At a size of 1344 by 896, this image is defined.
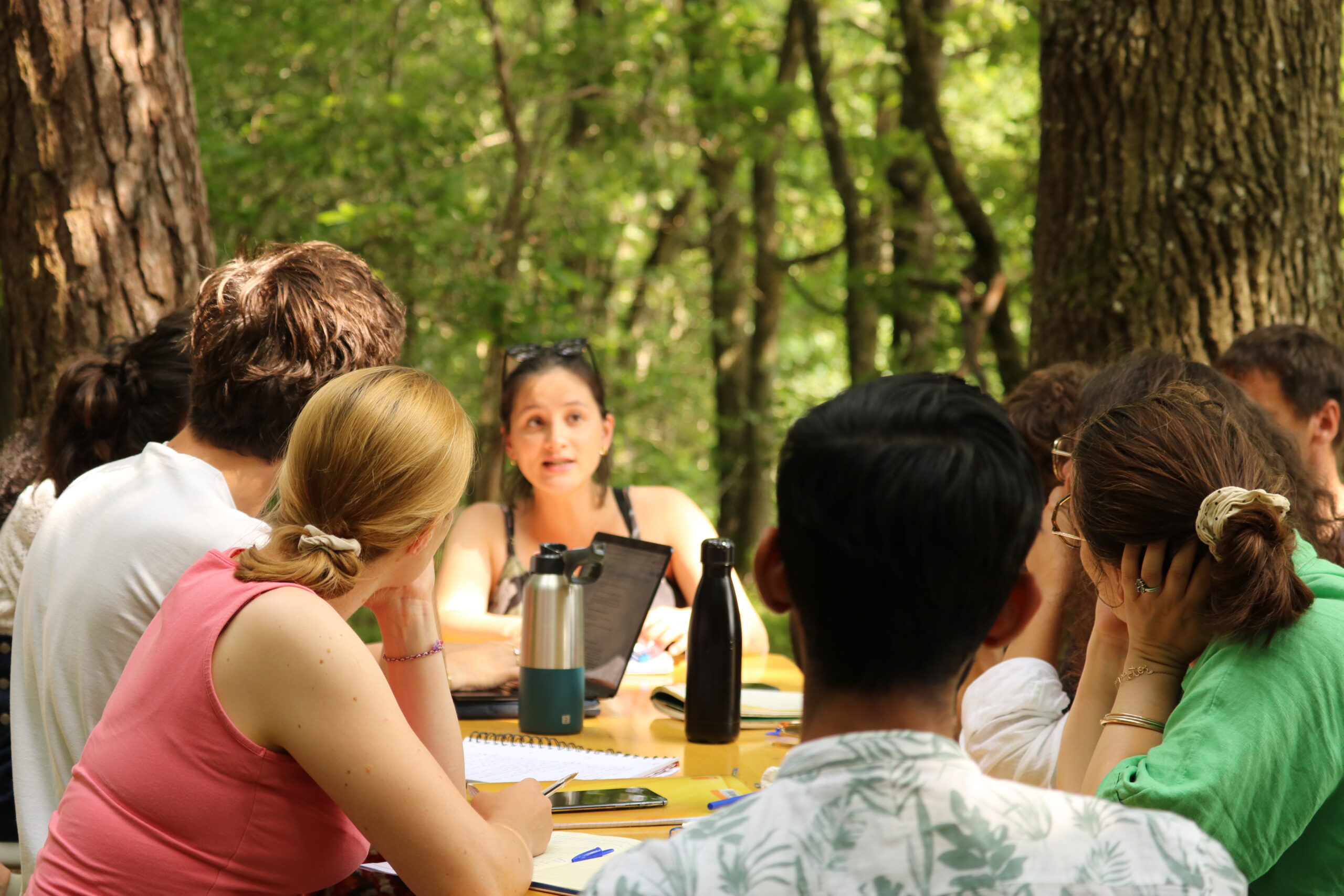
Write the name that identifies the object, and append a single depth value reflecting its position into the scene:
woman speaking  3.61
